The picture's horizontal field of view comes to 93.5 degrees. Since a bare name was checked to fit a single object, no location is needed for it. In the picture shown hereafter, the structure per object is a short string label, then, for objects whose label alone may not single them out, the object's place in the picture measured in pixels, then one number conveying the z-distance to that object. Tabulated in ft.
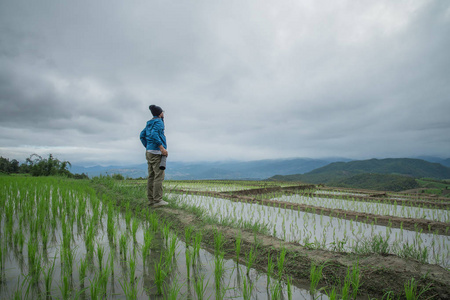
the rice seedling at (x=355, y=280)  5.24
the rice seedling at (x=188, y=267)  5.76
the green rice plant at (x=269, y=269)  5.46
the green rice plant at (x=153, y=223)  9.66
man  13.03
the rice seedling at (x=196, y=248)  6.80
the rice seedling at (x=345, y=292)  4.78
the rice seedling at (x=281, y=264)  5.70
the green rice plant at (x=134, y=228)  8.15
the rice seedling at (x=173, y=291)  4.23
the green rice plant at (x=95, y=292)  4.29
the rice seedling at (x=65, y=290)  4.49
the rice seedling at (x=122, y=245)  6.86
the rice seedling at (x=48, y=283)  4.72
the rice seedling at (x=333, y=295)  4.14
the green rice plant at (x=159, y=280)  5.03
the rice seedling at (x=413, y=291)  4.74
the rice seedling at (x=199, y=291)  4.74
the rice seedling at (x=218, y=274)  5.32
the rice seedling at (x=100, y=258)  6.04
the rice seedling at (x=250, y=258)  6.04
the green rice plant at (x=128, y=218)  9.91
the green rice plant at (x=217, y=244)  7.07
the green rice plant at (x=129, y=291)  4.42
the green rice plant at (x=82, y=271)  5.25
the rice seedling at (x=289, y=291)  4.87
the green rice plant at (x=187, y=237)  8.05
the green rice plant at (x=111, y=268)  5.64
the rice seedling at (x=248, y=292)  4.77
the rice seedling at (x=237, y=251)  6.78
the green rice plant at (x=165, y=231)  8.24
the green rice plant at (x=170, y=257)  6.00
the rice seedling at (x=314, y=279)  5.39
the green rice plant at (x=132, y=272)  5.30
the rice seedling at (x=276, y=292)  4.69
